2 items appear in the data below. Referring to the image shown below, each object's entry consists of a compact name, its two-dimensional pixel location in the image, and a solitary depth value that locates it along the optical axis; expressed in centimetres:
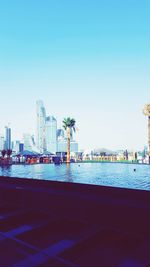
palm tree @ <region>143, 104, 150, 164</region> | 5662
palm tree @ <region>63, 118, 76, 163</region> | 5721
